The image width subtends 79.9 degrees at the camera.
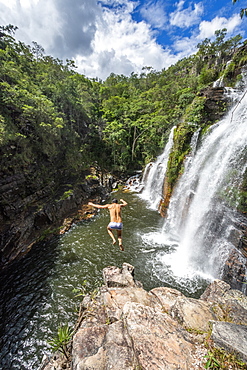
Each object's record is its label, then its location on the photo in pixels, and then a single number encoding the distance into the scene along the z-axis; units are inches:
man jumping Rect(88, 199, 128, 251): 220.5
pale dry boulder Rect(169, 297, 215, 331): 142.4
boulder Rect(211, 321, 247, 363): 102.1
